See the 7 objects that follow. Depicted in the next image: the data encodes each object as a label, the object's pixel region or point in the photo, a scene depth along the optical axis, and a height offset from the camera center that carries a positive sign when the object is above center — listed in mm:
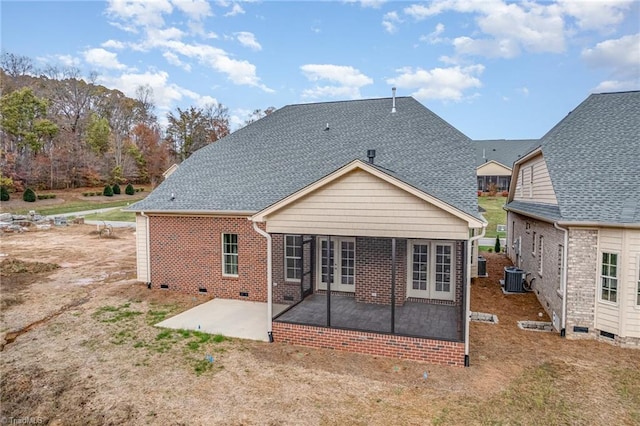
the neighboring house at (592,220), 8453 -635
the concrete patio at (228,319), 9555 -3509
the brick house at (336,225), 8102 -770
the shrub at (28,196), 40391 +15
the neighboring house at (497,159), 45438 +4640
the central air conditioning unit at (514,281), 13296 -3125
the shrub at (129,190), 51219 +798
